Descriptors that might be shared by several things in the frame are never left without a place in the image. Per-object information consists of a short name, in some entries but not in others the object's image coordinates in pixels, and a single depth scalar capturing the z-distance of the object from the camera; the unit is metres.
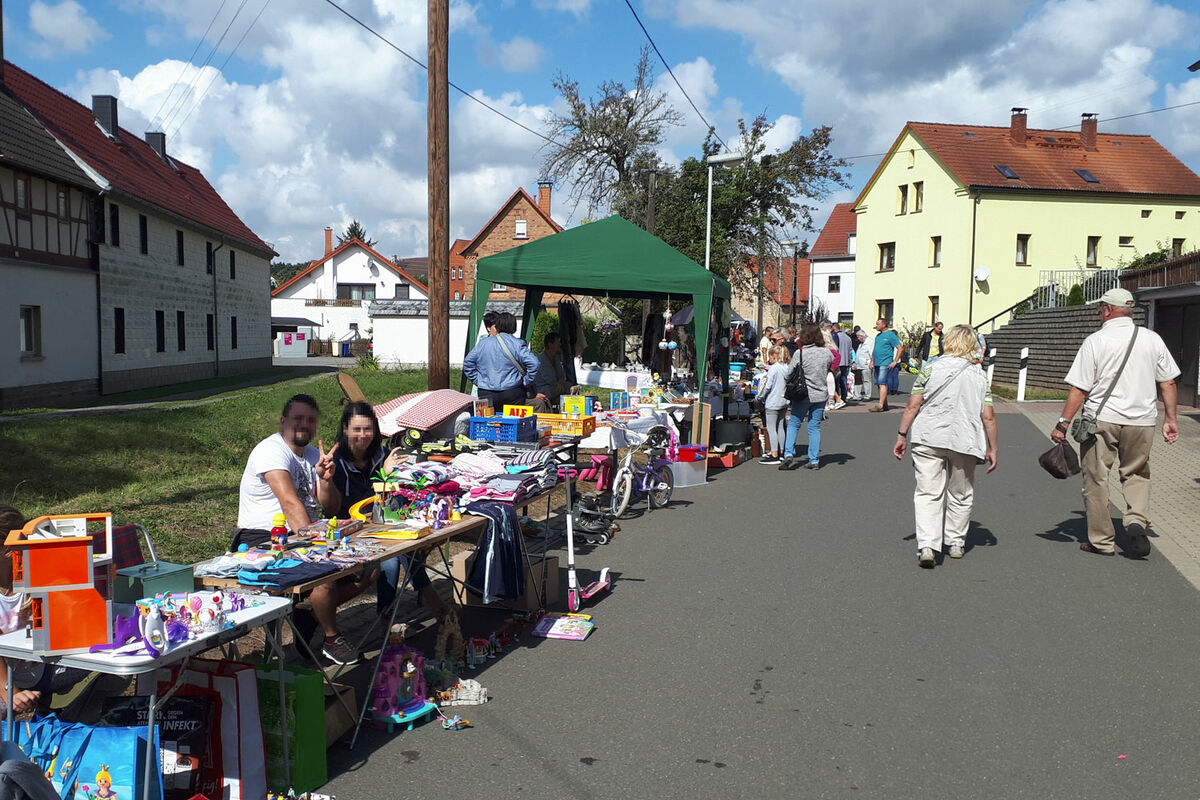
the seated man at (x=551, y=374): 12.32
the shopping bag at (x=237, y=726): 3.82
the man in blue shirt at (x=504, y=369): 10.62
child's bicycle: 9.94
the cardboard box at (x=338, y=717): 4.38
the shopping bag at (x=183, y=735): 3.71
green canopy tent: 12.67
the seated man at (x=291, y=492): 5.24
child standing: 13.35
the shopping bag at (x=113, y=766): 3.51
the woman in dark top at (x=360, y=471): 5.86
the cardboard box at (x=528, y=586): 6.37
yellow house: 41.00
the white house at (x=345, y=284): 72.62
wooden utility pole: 10.94
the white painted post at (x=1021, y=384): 24.22
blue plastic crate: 7.67
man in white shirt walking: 7.73
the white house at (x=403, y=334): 48.78
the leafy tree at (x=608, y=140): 40.97
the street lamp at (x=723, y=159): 20.77
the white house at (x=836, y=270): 61.69
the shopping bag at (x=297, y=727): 3.95
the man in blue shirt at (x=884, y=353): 22.55
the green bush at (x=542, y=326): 33.81
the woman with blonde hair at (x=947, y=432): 7.69
